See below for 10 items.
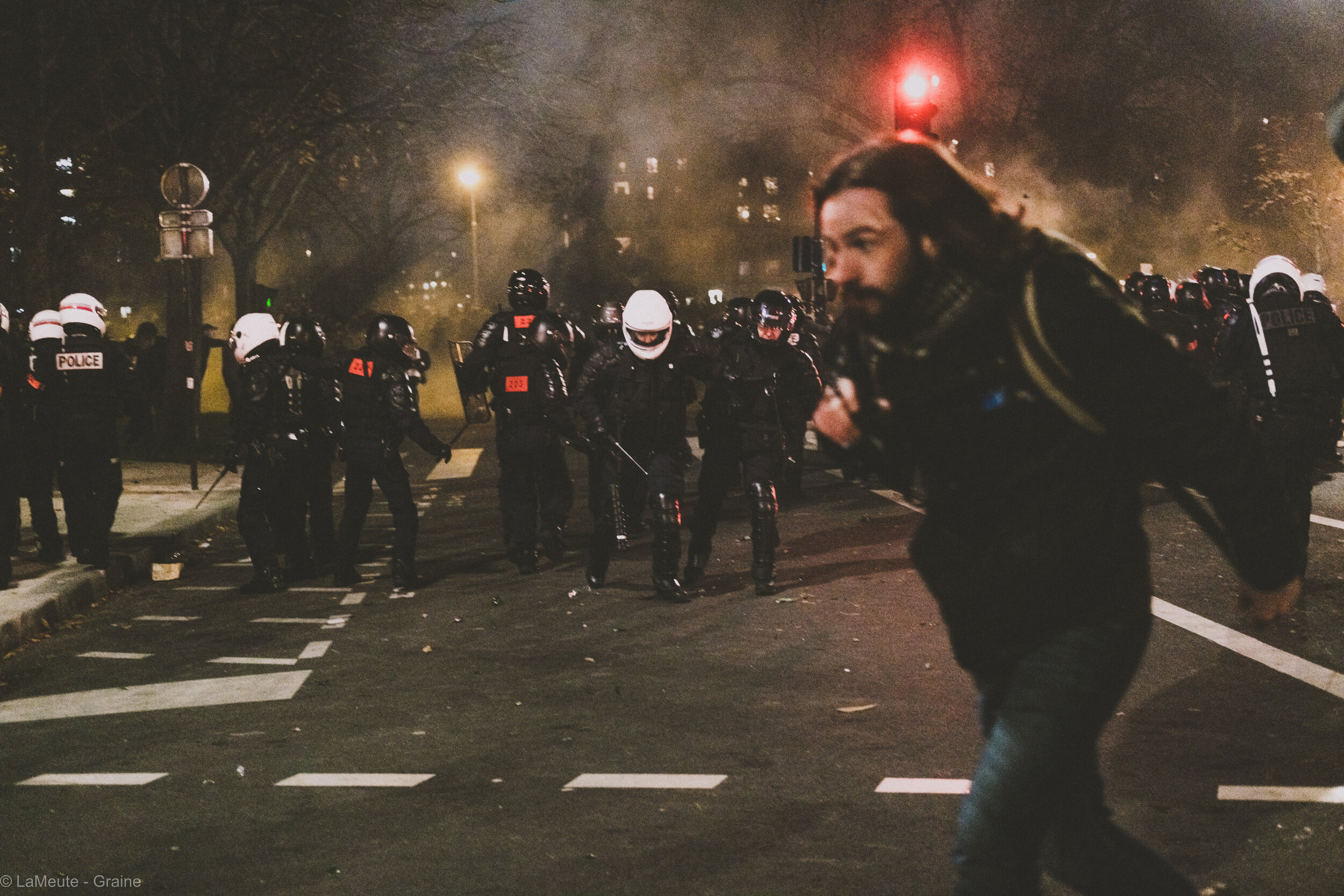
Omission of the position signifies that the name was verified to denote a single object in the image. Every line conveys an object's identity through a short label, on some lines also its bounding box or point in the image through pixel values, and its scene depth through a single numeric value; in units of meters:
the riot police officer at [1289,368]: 8.95
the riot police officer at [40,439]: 10.08
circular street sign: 15.05
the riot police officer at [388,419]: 9.30
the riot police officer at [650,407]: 8.68
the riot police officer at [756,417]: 8.60
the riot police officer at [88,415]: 9.84
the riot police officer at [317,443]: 9.66
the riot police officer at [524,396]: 9.93
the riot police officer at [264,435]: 9.48
